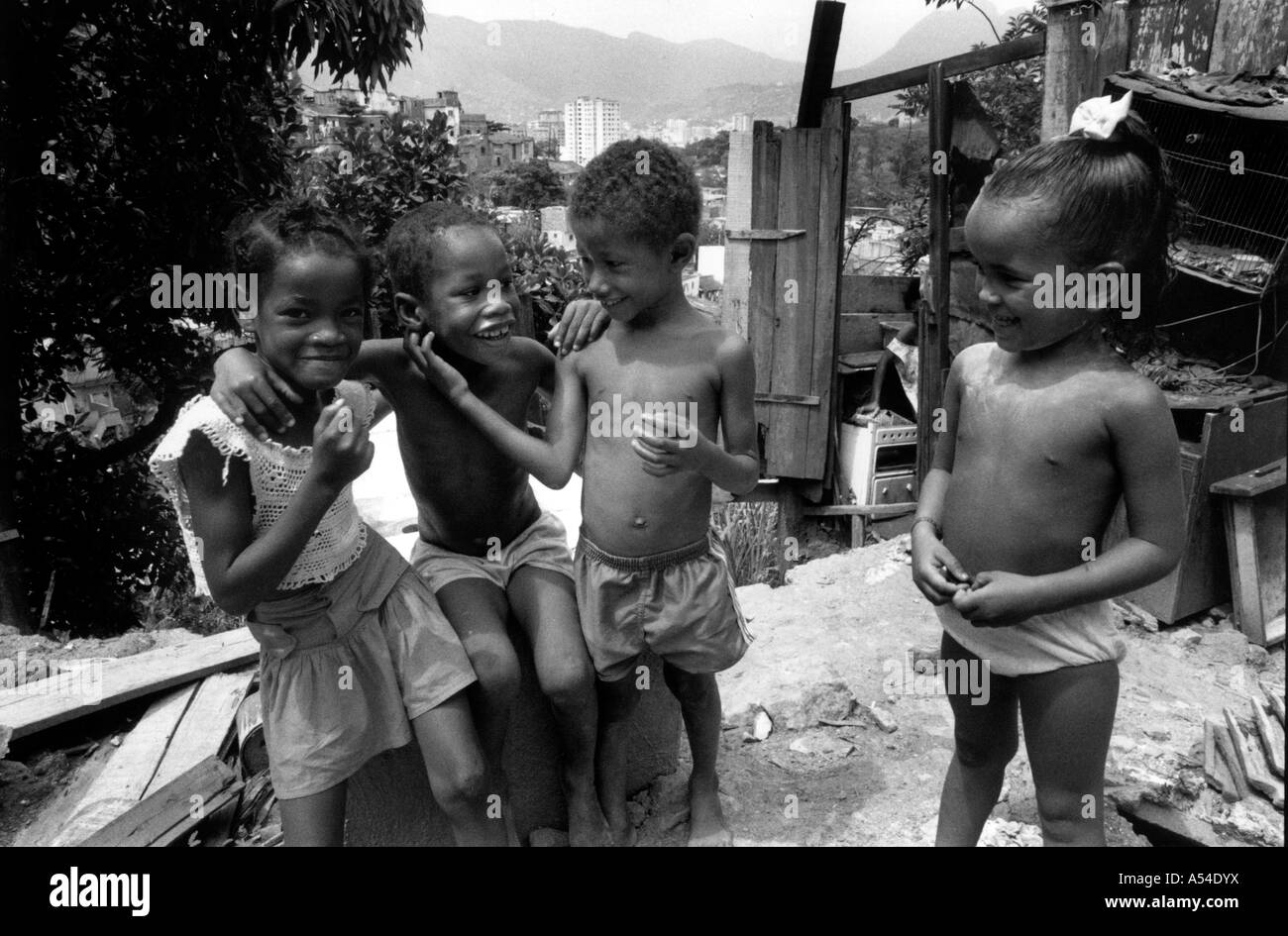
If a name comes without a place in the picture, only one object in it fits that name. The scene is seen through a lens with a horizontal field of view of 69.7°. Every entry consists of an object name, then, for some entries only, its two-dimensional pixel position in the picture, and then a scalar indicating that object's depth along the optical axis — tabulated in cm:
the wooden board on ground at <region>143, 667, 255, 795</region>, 313
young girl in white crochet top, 184
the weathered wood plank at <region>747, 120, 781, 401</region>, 607
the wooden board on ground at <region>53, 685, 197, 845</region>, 285
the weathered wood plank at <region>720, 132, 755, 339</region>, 622
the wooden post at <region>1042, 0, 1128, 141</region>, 454
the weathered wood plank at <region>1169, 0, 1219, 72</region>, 429
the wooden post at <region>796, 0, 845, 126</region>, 568
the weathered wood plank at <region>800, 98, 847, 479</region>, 591
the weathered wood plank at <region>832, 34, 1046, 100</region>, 480
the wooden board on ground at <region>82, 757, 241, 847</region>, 272
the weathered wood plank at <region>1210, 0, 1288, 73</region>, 410
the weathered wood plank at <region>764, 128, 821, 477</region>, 602
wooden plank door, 598
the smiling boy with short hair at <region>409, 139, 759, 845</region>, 215
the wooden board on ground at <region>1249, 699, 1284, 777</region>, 289
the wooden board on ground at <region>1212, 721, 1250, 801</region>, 290
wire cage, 404
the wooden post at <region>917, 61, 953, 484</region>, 532
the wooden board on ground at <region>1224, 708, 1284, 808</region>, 282
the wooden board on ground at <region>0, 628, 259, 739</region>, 323
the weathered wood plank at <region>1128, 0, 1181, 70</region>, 438
